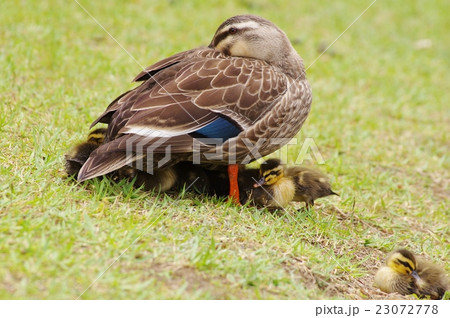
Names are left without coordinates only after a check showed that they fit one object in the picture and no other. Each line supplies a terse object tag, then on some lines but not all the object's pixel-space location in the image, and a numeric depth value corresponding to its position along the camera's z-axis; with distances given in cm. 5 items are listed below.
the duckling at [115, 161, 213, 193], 798
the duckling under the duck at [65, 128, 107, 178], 780
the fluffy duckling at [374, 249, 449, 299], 716
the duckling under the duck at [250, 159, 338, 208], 841
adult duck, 740
